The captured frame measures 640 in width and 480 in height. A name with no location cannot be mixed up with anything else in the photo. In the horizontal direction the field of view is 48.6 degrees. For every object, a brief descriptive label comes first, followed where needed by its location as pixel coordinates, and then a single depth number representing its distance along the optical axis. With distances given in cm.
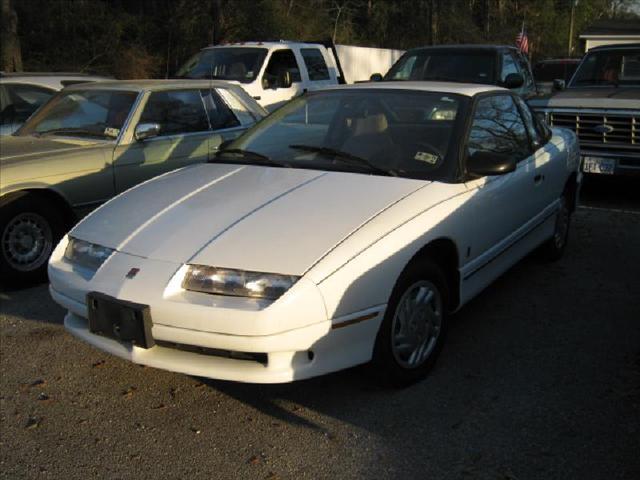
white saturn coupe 316
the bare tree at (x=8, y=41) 1382
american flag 2546
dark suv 1029
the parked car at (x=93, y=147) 546
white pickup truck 1179
